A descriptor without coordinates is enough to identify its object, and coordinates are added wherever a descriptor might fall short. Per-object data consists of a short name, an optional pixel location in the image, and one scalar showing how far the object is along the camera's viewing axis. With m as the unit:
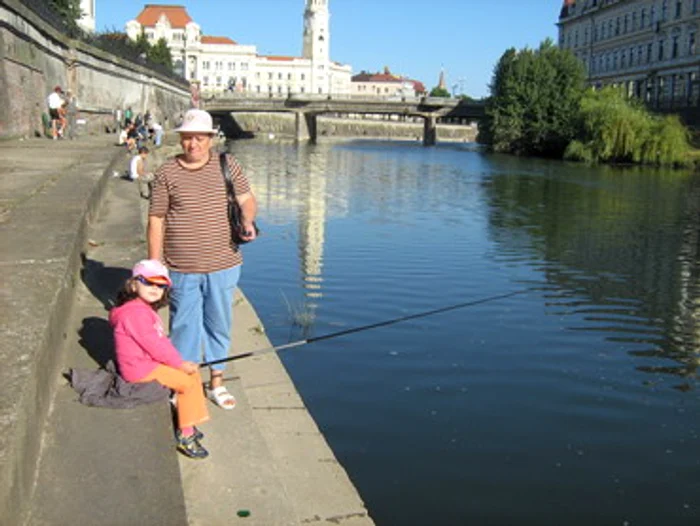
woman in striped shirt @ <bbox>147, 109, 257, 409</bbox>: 4.66
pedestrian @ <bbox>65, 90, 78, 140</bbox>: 22.03
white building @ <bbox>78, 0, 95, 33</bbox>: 55.85
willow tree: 45.94
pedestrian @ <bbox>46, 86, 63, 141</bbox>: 19.88
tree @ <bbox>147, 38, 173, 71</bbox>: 75.00
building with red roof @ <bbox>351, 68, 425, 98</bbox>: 187.75
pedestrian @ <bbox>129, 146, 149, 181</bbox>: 14.16
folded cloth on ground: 4.15
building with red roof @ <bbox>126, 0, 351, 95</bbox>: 132.00
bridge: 80.38
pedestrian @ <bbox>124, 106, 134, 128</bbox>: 31.38
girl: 4.23
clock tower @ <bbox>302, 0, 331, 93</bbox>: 151.62
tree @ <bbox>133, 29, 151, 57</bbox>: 64.60
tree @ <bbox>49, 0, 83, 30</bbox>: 34.32
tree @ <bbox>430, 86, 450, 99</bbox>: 173.62
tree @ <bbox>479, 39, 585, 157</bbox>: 57.81
